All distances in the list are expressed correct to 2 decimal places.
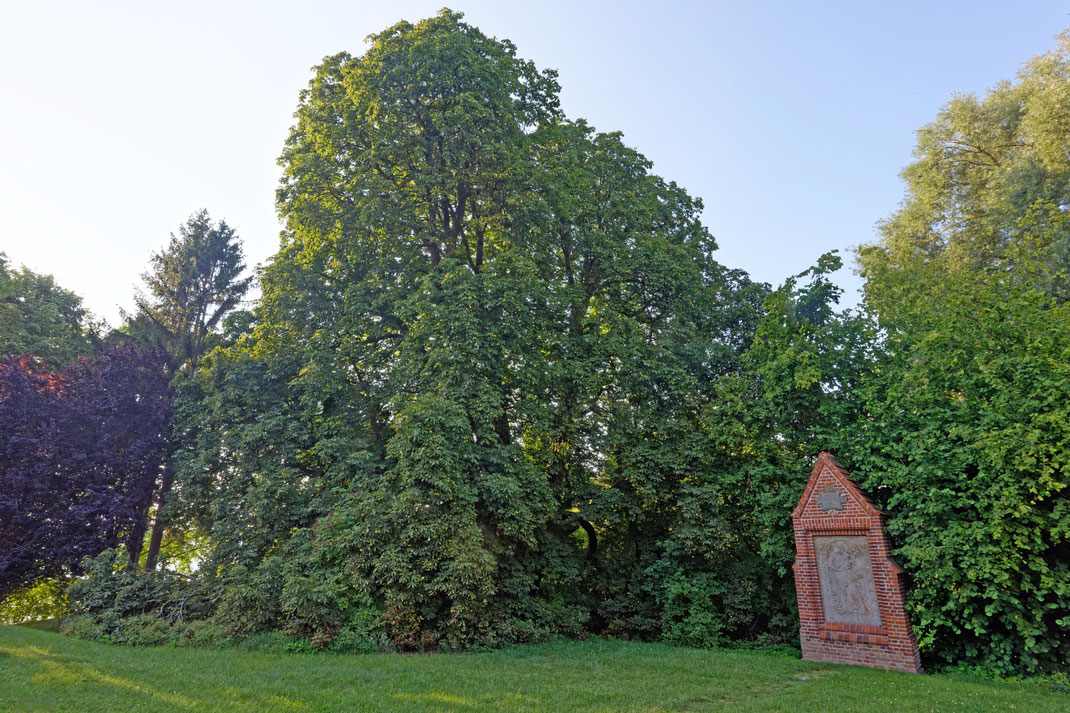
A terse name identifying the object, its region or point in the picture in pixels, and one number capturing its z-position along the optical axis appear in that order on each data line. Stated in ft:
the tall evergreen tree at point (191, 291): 86.79
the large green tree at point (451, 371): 44.47
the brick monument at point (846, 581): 37.37
